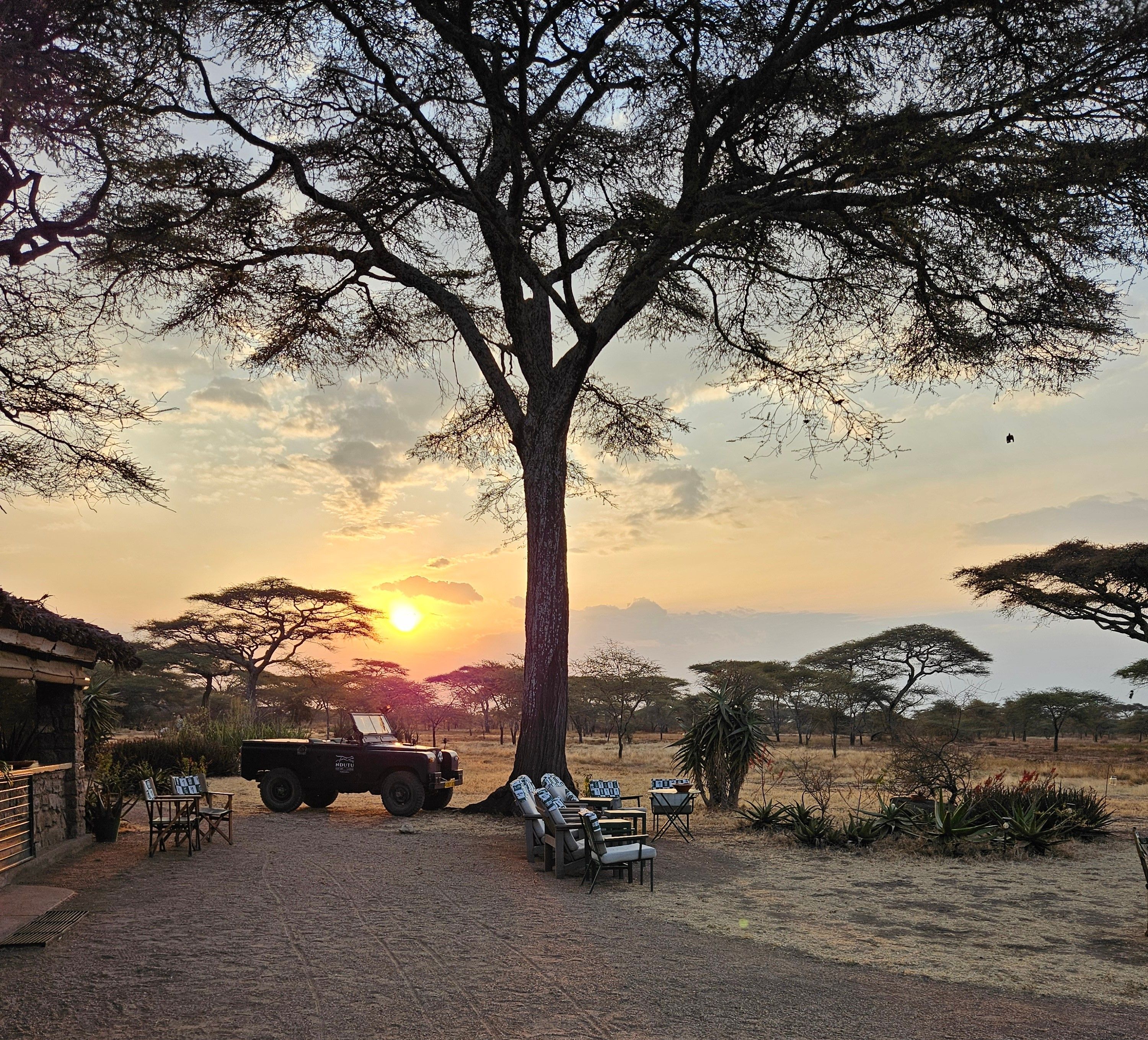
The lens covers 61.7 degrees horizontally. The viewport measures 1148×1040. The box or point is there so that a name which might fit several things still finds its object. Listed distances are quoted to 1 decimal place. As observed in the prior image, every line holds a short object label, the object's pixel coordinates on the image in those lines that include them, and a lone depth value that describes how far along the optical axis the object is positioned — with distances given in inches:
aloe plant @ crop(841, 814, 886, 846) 473.4
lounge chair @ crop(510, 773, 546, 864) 421.7
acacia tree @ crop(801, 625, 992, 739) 1763.0
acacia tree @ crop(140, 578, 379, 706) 1663.4
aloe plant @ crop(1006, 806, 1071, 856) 454.9
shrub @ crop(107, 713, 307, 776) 804.0
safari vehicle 600.4
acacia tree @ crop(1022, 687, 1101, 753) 2009.1
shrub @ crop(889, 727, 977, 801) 553.6
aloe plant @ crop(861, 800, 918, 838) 483.5
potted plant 489.7
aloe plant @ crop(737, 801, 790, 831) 527.8
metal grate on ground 271.0
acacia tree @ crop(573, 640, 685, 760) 1836.9
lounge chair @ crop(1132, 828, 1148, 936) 283.4
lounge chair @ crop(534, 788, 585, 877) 389.4
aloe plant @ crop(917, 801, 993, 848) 456.4
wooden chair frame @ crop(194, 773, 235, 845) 462.9
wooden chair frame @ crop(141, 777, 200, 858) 448.5
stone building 384.2
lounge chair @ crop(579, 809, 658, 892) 366.6
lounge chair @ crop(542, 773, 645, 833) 435.2
